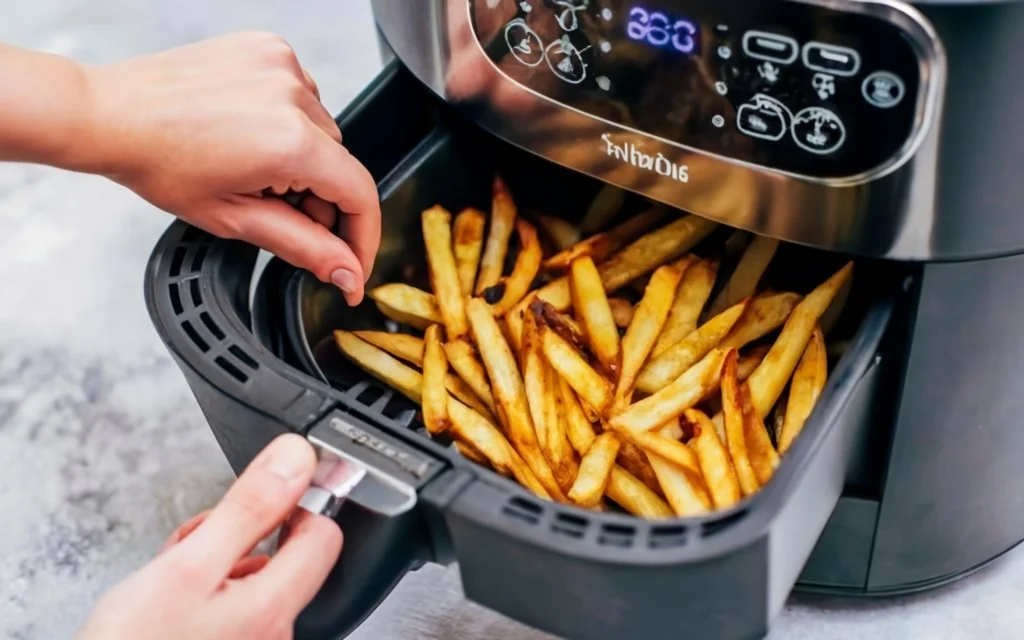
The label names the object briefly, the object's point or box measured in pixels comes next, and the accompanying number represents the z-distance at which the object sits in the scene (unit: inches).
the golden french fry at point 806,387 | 25.7
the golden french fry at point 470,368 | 29.0
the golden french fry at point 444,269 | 29.9
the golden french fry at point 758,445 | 25.2
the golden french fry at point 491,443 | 26.6
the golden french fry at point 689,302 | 29.4
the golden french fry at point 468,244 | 31.7
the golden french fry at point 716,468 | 23.8
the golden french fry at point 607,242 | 30.3
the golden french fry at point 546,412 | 26.9
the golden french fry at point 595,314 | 28.3
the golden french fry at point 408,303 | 31.0
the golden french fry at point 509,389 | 26.8
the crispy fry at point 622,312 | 30.9
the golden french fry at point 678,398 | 25.6
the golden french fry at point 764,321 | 28.7
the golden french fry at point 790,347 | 26.4
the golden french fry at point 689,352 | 27.8
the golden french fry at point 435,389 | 27.3
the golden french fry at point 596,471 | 25.1
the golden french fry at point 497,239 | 32.2
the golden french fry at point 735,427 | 24.6
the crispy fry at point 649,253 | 30.5
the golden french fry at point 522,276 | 30.7
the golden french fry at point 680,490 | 24.5
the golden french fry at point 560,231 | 33.4
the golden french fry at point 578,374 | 26.7
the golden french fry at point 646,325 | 27.4
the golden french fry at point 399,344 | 30.3
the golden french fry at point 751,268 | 29.8
